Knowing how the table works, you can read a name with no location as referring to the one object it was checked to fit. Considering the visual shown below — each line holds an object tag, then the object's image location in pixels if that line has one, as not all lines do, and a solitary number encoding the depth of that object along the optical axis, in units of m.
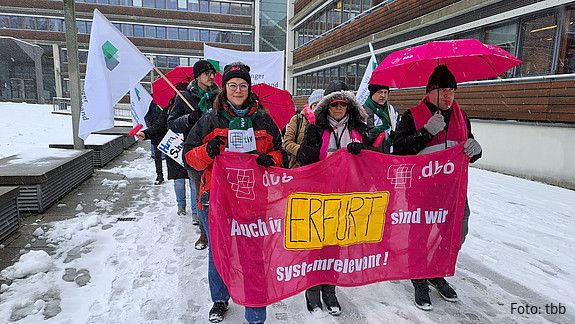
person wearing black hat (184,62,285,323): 2.82
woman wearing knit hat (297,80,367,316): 3.20
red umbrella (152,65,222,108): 5.81
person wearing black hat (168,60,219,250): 4.23
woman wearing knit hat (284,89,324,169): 4.04
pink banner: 2.82
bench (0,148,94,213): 5.21
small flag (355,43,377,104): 5.99
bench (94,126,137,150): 12.87
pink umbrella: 2.87
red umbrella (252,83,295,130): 5.56
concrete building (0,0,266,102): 42.84
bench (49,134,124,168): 9.08
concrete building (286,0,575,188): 8.67
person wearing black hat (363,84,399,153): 4.14
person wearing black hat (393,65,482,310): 3.28
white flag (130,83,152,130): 8.09
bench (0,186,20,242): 4.33
